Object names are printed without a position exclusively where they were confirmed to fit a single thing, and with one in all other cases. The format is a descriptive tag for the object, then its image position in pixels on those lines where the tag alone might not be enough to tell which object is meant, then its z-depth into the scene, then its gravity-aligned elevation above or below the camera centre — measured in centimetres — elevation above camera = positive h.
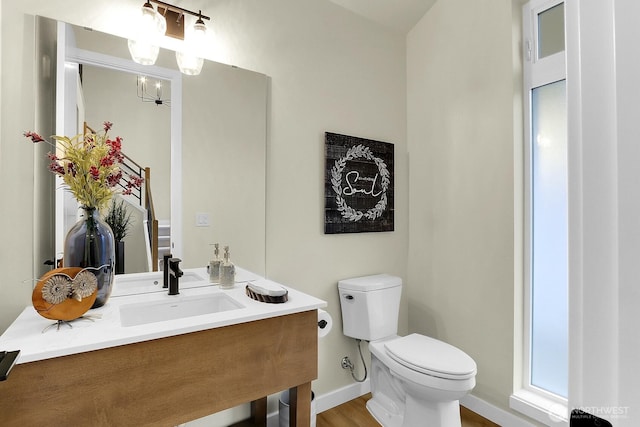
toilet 164 -75
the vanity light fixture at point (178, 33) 153 +86
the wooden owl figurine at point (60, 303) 106 -27
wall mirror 144 +40
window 188 +0
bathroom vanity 93 -46
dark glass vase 126 -12
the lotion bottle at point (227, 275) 165 -28
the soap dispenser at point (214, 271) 170 -27
